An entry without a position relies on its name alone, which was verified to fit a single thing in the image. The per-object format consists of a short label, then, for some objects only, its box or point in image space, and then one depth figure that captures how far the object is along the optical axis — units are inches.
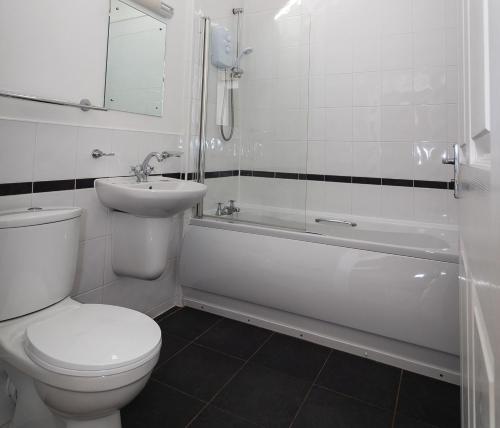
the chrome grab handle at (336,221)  92.8
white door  10.2
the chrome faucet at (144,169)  74.1
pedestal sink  65.1
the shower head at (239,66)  98.6
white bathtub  64.4
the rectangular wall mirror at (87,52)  52.8
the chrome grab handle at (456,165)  39.2
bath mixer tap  94.6
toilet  39.2
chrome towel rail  49.9
